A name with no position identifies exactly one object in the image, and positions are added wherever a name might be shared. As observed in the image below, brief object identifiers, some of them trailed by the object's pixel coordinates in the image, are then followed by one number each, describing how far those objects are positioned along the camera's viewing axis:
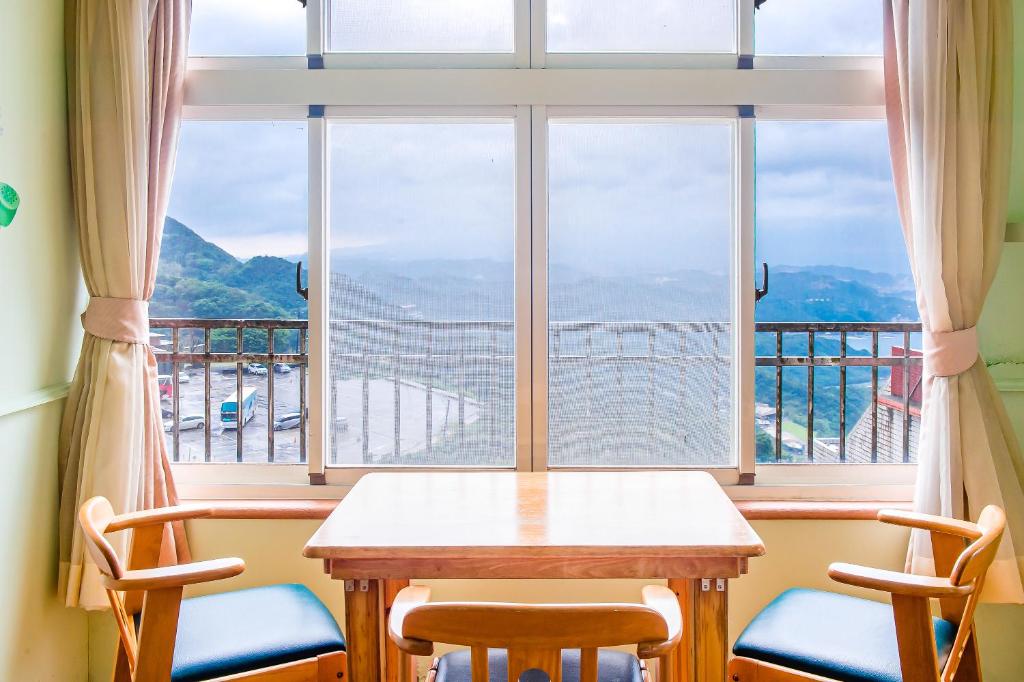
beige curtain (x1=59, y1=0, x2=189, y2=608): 2.03
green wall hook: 1.83
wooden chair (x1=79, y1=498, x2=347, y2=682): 1.48
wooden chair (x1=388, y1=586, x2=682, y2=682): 1.10
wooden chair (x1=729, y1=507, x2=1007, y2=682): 1.46
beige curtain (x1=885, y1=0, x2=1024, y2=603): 2.07
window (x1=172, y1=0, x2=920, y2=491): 2.29
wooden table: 1.49
